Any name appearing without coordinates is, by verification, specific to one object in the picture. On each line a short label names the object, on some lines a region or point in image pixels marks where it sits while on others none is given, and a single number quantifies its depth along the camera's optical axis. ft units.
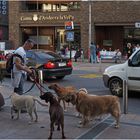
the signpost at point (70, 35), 107.34
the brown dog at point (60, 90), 29.25
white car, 41.27
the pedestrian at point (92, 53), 106.42
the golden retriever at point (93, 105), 27.48
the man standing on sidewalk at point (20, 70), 30.99
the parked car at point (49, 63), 58.59
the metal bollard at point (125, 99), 32.22
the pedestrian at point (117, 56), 111.75
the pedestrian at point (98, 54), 111.75
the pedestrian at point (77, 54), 118.05
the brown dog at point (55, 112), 24.78
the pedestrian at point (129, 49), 113.80
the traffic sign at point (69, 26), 111.84
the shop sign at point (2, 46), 111.45
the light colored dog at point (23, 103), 29.09
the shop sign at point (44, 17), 130.95
